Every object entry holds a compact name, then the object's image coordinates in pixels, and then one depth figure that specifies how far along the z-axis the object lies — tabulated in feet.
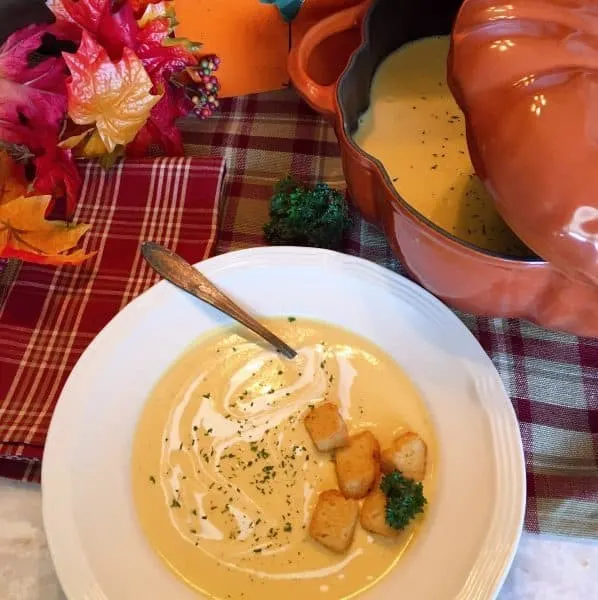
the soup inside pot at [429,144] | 2.16
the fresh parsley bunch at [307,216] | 2.47
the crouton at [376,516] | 1.97
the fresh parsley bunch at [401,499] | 1.95
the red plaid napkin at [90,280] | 2.29
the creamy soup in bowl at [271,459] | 1.98
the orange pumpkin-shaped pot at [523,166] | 1.61
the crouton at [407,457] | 2.04
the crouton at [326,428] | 2.10
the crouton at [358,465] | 2.03
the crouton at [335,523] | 1.95
